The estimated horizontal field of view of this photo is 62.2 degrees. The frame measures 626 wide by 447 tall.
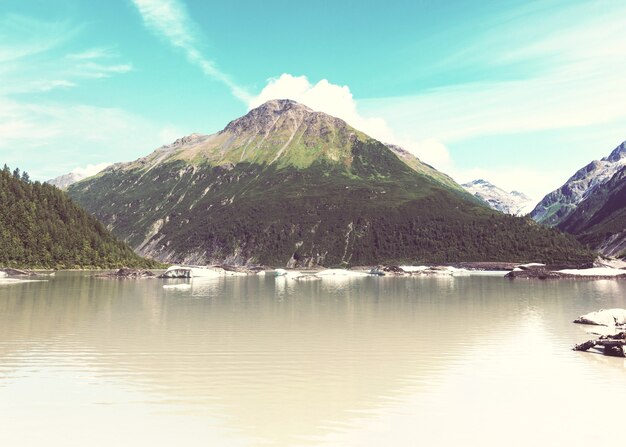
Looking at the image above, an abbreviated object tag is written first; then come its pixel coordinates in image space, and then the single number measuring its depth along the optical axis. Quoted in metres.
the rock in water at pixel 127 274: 140.41
